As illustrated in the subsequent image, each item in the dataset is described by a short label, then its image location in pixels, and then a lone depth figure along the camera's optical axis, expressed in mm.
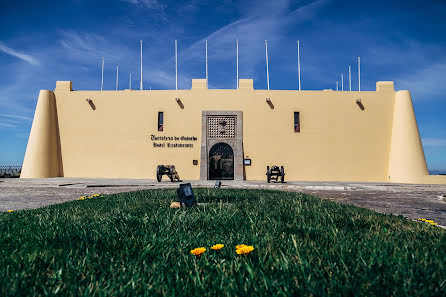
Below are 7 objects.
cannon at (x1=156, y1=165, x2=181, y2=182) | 14352
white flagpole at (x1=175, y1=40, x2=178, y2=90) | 18722
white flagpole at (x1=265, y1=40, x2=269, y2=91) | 18884
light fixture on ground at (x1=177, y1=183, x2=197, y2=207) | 3779
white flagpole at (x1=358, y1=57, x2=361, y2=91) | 19308
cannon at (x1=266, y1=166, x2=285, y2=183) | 13992
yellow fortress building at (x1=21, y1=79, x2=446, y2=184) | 17016
